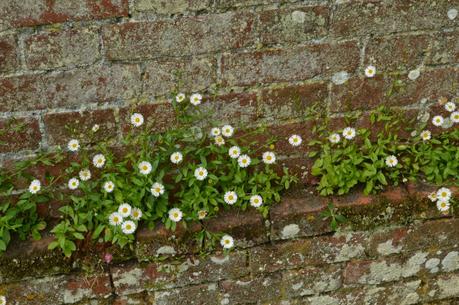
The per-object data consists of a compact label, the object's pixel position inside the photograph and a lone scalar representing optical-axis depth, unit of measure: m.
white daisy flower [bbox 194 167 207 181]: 1.79
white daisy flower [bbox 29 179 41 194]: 1.74
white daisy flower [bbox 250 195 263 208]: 1.83
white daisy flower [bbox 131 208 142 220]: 1.76
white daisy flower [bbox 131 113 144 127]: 1.70
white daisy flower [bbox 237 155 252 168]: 1.82
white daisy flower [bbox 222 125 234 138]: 1.79
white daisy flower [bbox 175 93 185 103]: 1.68
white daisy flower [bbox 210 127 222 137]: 1.78
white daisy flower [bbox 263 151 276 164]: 1.85
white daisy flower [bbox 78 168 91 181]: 1.78
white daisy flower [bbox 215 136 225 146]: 1.80
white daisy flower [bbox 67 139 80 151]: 1.71
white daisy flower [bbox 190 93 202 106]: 1.70
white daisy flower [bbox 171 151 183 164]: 1.77
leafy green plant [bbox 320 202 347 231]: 1.83
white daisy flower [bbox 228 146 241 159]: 1.81
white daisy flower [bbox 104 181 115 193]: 1.76
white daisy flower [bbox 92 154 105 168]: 1.76
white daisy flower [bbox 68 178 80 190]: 1.76
